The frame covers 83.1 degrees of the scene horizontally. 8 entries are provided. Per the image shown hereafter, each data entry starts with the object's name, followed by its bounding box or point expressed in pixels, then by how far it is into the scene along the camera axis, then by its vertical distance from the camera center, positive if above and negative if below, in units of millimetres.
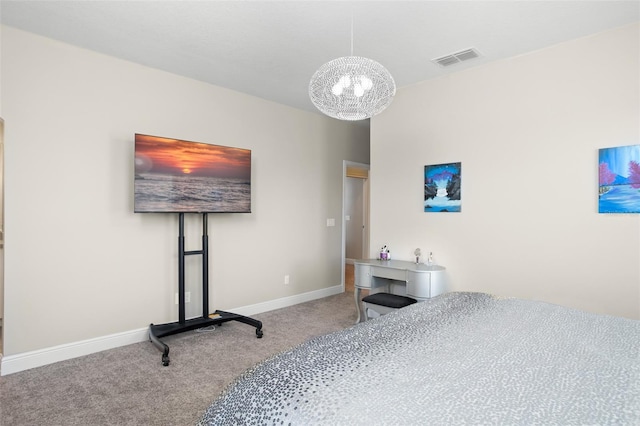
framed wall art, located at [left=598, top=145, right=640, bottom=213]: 2779 +272
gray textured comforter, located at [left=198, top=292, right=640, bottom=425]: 1000 -547
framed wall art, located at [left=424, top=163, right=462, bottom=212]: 3789 +281
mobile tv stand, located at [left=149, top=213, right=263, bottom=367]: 3315 -1086
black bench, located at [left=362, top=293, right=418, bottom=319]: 3535 -886
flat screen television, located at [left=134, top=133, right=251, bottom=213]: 3287 +350
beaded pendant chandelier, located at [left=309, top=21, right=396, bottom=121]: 2137 +767
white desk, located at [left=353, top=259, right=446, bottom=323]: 3539 -653
